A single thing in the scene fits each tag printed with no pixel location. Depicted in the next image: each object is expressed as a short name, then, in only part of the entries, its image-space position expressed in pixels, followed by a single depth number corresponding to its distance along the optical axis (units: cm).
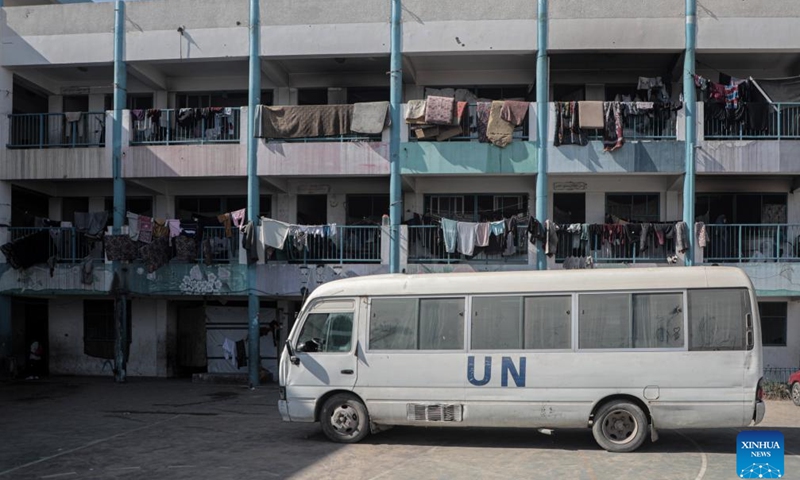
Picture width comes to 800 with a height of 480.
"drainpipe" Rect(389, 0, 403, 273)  1884
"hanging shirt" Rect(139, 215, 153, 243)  1961
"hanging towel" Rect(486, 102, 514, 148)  1866
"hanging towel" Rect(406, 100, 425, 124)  1873
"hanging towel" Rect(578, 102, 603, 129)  1847
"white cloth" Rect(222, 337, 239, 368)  2133
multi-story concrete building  1852
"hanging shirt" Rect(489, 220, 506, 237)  1861
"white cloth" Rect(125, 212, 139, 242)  1961
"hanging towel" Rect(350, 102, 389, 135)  1889
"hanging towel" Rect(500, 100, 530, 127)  1864
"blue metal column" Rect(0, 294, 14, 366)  2070
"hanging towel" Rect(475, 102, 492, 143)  1886
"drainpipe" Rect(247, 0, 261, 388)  1934
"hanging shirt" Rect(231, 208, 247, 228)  1958
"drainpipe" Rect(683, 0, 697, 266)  1825
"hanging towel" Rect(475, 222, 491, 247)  1866
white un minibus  1038
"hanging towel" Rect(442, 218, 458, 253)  1866
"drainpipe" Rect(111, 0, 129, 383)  1994
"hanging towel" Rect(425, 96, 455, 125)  1864
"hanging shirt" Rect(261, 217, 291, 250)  1923
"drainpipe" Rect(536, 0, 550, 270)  1848
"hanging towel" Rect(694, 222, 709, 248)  1811
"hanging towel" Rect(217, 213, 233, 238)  1959
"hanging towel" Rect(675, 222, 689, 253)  1816
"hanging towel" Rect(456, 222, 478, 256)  1870
